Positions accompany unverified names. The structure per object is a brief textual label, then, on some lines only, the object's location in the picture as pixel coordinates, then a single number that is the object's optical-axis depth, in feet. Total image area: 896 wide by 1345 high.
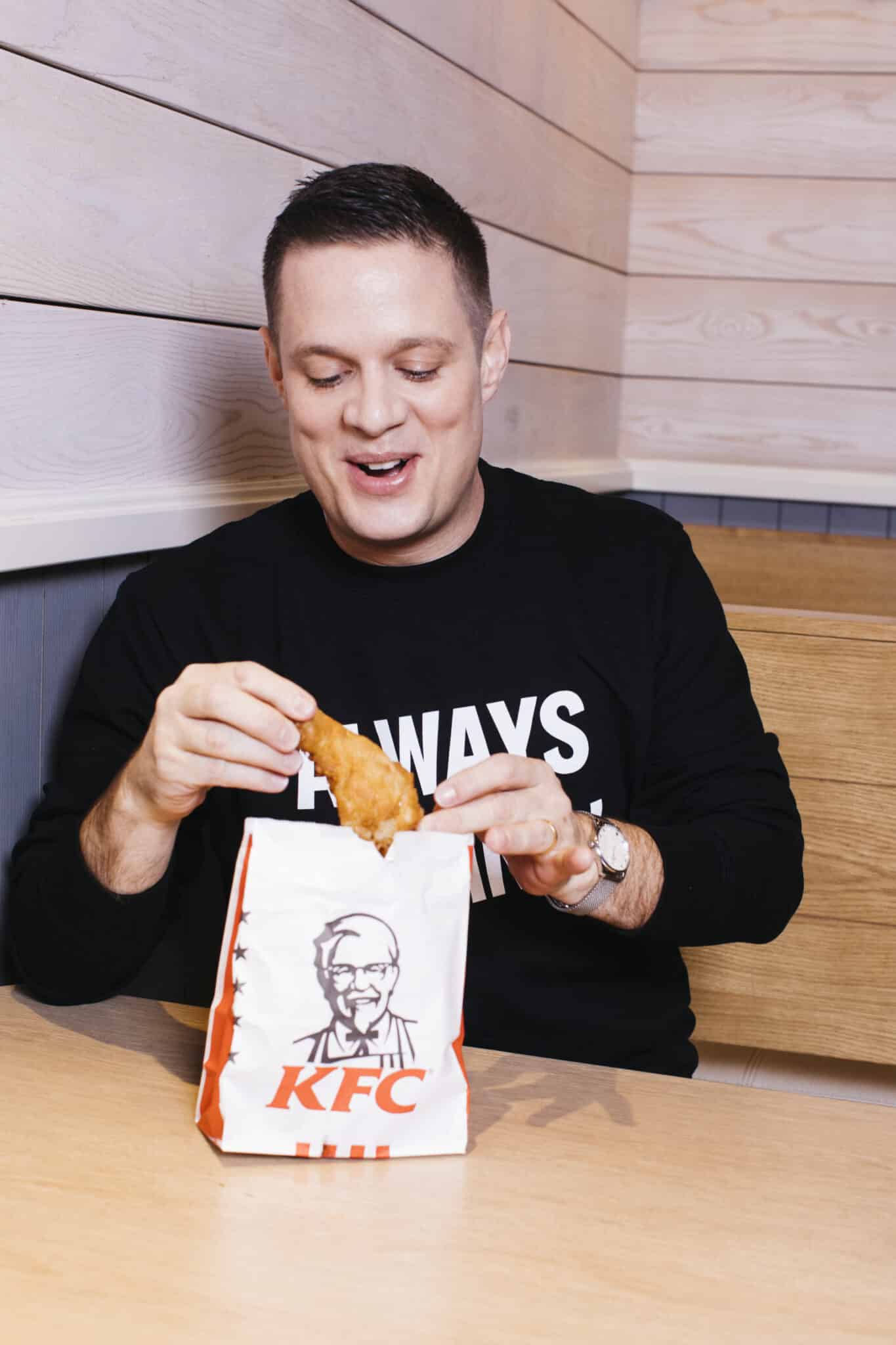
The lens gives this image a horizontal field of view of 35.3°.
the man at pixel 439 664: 3.67
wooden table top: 2.18
